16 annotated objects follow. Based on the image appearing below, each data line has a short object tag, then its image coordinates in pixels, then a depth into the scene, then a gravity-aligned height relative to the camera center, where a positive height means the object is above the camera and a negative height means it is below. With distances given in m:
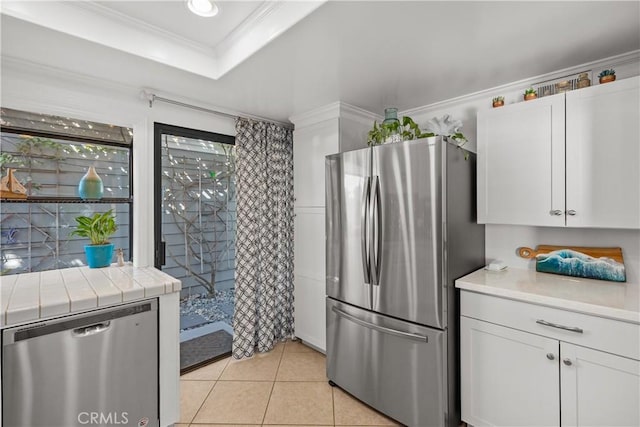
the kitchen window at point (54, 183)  2.07 +0.25
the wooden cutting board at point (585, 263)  1.86 -0.31
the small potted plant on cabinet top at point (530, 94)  1.97 +0.79
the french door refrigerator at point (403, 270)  1.80 -0.36
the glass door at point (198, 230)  2.63 -0.13
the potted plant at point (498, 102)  2.14 +0.80
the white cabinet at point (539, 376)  1.40 -0.83
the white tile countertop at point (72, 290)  1.46 -0.41
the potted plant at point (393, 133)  2.12 +0.60
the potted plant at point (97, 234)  2.19 -0.14
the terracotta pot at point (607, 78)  1.72 +0.78
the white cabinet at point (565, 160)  1.64 +0.33
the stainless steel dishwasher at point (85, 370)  1.42 -0.79
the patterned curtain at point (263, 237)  2.86 -0.21
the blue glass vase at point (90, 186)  2.26 +0.23
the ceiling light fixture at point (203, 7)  1.52 +1.07
